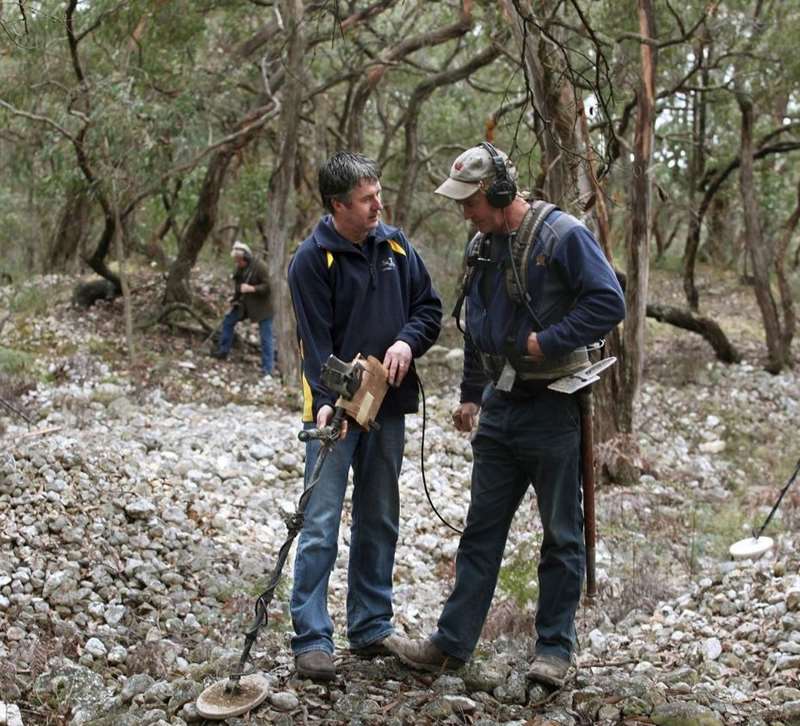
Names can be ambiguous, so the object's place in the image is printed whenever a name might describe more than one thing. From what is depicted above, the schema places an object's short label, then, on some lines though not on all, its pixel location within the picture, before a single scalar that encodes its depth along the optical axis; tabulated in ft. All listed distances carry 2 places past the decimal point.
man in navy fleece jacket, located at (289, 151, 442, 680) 13.55
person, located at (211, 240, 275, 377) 46.55
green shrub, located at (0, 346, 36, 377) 37.40
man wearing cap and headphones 12.60
